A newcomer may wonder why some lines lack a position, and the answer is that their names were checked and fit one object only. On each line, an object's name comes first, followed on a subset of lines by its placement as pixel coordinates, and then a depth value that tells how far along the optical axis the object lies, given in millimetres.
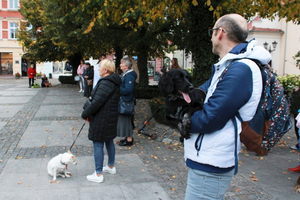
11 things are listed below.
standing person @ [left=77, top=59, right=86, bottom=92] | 18016
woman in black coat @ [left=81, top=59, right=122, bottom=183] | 4105
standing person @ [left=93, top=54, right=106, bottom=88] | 9752
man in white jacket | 1764
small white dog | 4203
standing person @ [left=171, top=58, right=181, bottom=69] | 10352
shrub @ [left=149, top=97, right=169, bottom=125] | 7902
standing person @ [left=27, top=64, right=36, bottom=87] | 21647
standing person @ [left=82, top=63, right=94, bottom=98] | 13767
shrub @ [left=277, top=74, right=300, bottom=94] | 12662
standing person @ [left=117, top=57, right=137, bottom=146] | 5898
